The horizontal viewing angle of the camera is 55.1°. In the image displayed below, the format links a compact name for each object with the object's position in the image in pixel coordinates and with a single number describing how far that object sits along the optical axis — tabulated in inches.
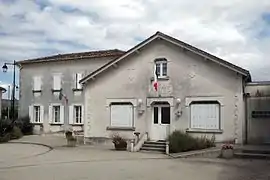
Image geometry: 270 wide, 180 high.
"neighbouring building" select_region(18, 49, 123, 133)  817.6
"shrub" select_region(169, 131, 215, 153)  508.7
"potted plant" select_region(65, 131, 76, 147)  606.7
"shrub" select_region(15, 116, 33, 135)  850.2
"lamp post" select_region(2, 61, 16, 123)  818.7
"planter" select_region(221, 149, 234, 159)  461.4
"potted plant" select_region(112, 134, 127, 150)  549.8
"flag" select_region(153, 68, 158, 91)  583.7
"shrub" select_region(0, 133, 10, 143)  724.3
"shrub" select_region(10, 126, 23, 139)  767.0
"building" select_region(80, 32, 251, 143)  533.1
